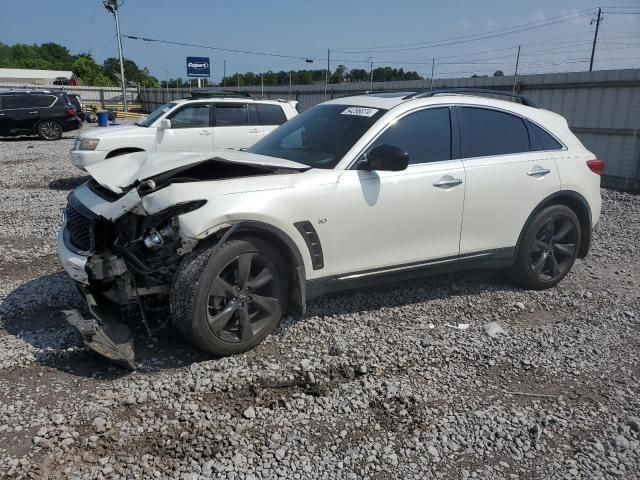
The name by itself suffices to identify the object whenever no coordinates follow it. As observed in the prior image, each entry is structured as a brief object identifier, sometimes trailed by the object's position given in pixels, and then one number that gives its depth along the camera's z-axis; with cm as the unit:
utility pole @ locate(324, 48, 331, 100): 2134
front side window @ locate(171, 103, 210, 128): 1087
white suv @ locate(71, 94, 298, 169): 1011
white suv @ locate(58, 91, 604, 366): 353
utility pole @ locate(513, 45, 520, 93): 1363
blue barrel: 2112
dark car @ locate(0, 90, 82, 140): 1961
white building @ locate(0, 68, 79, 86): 7262
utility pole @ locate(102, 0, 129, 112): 3027
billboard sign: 3250
